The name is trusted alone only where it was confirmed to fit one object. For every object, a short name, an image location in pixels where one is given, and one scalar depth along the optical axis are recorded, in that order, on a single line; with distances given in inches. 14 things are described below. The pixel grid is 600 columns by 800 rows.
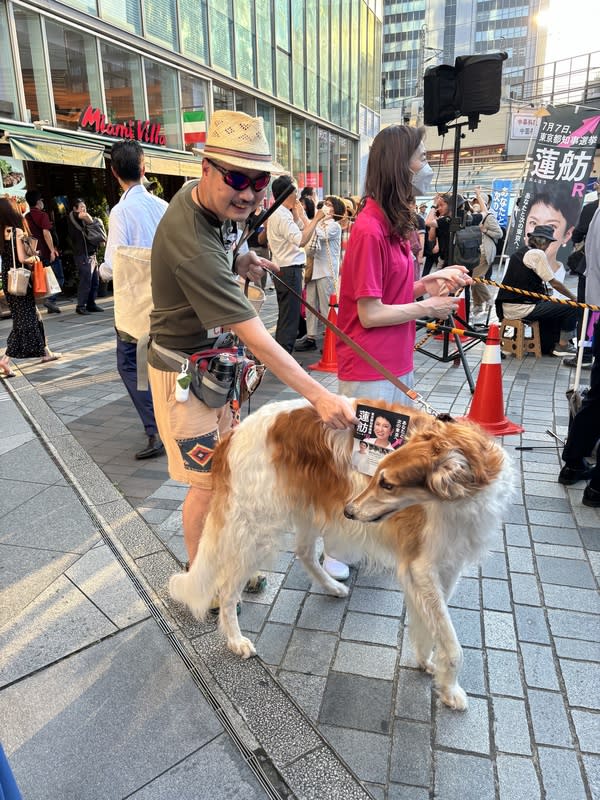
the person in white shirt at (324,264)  317.1
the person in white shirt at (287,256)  283.7
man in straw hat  81.8
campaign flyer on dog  79.0
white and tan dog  73.4
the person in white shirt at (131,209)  168.7
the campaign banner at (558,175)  308.0
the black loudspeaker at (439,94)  255.6
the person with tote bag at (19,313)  275.6
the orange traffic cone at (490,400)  203.9
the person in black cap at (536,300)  294.5
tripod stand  256.2
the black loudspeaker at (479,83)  241.3
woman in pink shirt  98.9
